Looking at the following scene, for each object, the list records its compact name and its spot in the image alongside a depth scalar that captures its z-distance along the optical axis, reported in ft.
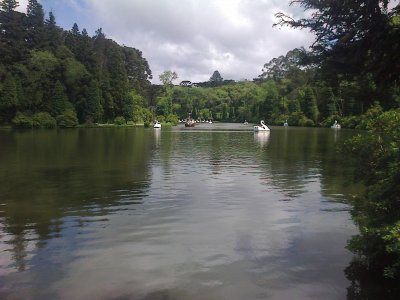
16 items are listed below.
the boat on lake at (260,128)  232.53
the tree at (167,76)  515.09
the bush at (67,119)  282.56
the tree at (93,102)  303.07
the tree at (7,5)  314.76
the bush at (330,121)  325.05
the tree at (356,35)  22.93
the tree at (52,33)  332.19
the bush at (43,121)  271.90
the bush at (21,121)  269.23
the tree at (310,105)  356.38
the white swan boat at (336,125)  299.79
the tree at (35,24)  326.87
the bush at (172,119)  404.98
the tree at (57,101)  290.76
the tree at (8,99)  267.39
